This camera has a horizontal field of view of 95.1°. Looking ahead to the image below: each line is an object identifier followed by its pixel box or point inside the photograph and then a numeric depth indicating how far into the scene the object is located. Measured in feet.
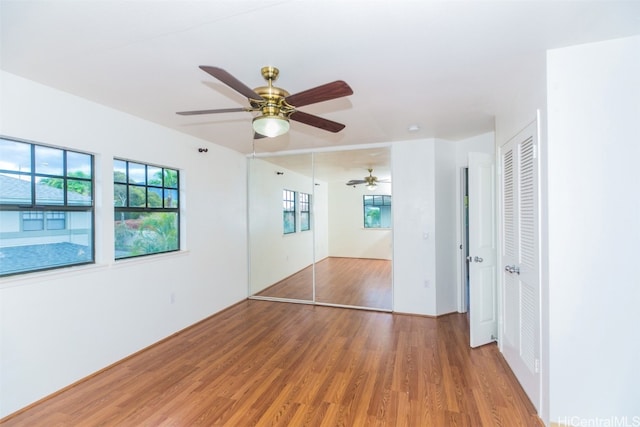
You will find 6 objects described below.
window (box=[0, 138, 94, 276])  7.10
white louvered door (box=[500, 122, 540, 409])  6.93
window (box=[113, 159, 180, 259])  9.86
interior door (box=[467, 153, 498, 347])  10.28
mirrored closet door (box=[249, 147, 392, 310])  16.70
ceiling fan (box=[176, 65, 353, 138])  5.49
